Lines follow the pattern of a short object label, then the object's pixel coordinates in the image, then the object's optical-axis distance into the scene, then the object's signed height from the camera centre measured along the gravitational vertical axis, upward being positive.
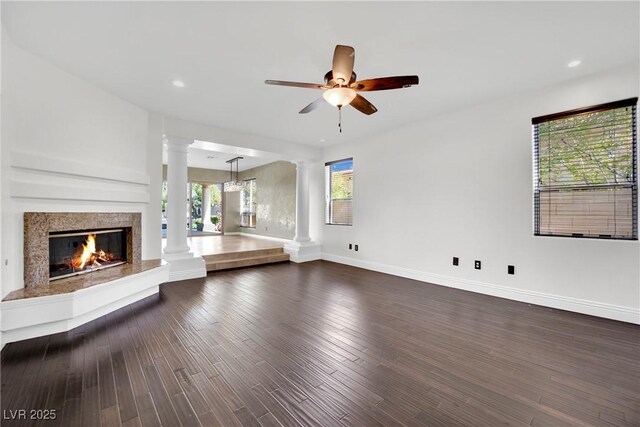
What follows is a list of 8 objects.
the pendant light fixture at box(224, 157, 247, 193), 8.26 +0.90
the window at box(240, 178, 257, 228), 9.97 +0.33
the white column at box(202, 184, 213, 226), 11.04 +0.37
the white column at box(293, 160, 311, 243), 6.79 +0.35
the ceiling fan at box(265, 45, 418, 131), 2.20 +1.19
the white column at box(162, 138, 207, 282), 4.73 -0.02
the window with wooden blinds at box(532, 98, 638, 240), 2.95 +0.49
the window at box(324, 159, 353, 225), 6.24 +0.52
